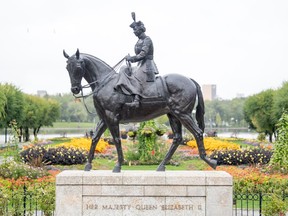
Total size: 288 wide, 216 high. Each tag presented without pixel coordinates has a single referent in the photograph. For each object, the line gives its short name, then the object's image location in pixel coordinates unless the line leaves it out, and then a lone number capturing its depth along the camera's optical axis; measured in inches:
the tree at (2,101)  1473.9
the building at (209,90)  7534.5
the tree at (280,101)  1620.6
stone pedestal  351.3
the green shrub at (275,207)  389.7
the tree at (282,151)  710.5
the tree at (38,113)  2053.4
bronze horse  367.6
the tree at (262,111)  1959.9
